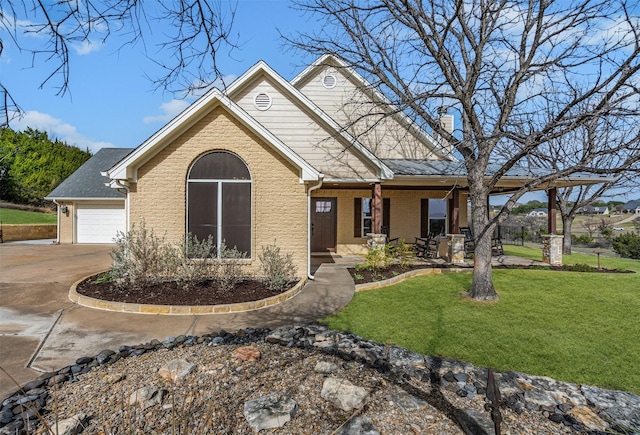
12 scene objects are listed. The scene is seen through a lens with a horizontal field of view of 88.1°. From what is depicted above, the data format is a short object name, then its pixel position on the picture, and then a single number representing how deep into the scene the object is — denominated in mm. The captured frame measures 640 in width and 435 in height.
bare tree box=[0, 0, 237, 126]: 2604
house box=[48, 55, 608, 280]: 8938
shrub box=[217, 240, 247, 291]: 7717
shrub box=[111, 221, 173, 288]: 7715
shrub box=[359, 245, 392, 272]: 10180
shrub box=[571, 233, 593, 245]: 24578
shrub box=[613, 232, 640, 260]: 19250
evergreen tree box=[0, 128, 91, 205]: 25453
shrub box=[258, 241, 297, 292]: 7992
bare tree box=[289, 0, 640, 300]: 6762
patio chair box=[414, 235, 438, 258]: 12938
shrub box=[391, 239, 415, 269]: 10687
